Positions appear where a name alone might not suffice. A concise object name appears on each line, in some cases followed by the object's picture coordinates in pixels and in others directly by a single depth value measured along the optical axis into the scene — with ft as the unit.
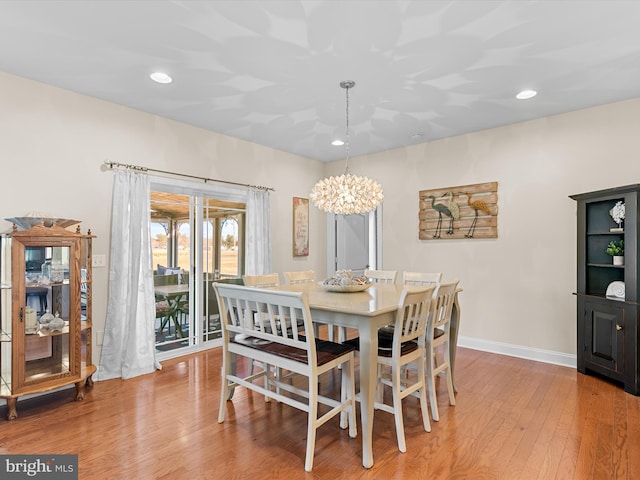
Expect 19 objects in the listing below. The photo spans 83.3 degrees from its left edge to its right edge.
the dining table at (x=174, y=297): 13.56
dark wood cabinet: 10.19
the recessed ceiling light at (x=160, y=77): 9.78
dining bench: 7.00
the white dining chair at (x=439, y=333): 8.59
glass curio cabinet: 8.79
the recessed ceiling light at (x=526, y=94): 10.90
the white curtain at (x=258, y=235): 15.83
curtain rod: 11.66
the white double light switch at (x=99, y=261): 11.32
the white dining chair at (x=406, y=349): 7.45
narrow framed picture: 18.10
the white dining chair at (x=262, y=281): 11.27
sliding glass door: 13.42
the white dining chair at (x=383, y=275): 13.33
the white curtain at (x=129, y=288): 11.48
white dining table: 7.06
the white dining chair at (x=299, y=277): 12.82
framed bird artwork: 14.37
